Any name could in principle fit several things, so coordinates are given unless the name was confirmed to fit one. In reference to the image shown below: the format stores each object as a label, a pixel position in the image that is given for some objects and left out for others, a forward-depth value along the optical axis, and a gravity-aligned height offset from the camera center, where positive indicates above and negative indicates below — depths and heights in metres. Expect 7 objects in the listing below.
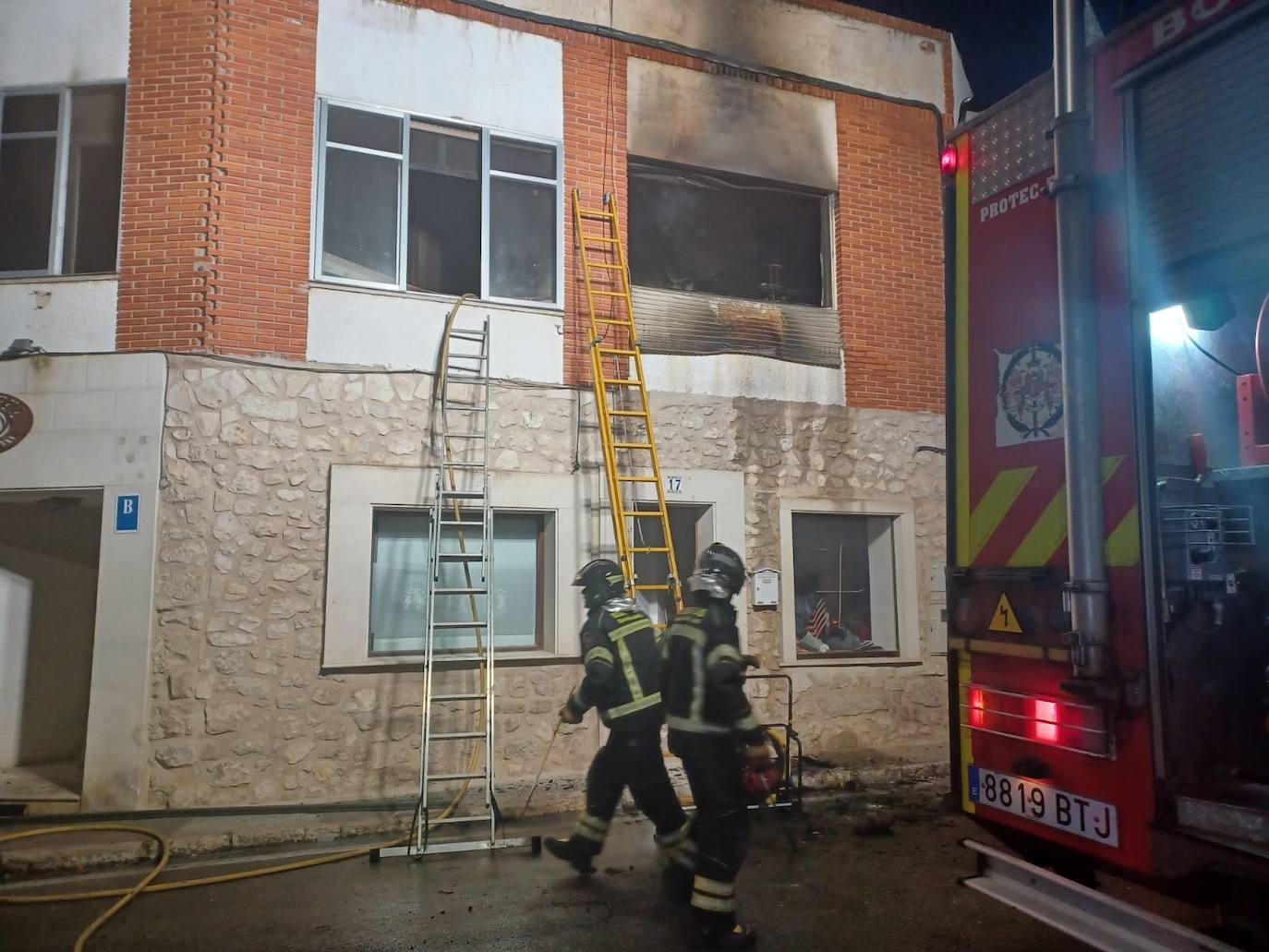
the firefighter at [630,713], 5.13 -0.97
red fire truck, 2.82 +0.26
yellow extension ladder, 7.81 +1.63
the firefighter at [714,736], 4.33 -0.97
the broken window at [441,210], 7.74 +3.09
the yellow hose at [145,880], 4.87 -2.02
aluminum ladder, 6.80 -0.17
